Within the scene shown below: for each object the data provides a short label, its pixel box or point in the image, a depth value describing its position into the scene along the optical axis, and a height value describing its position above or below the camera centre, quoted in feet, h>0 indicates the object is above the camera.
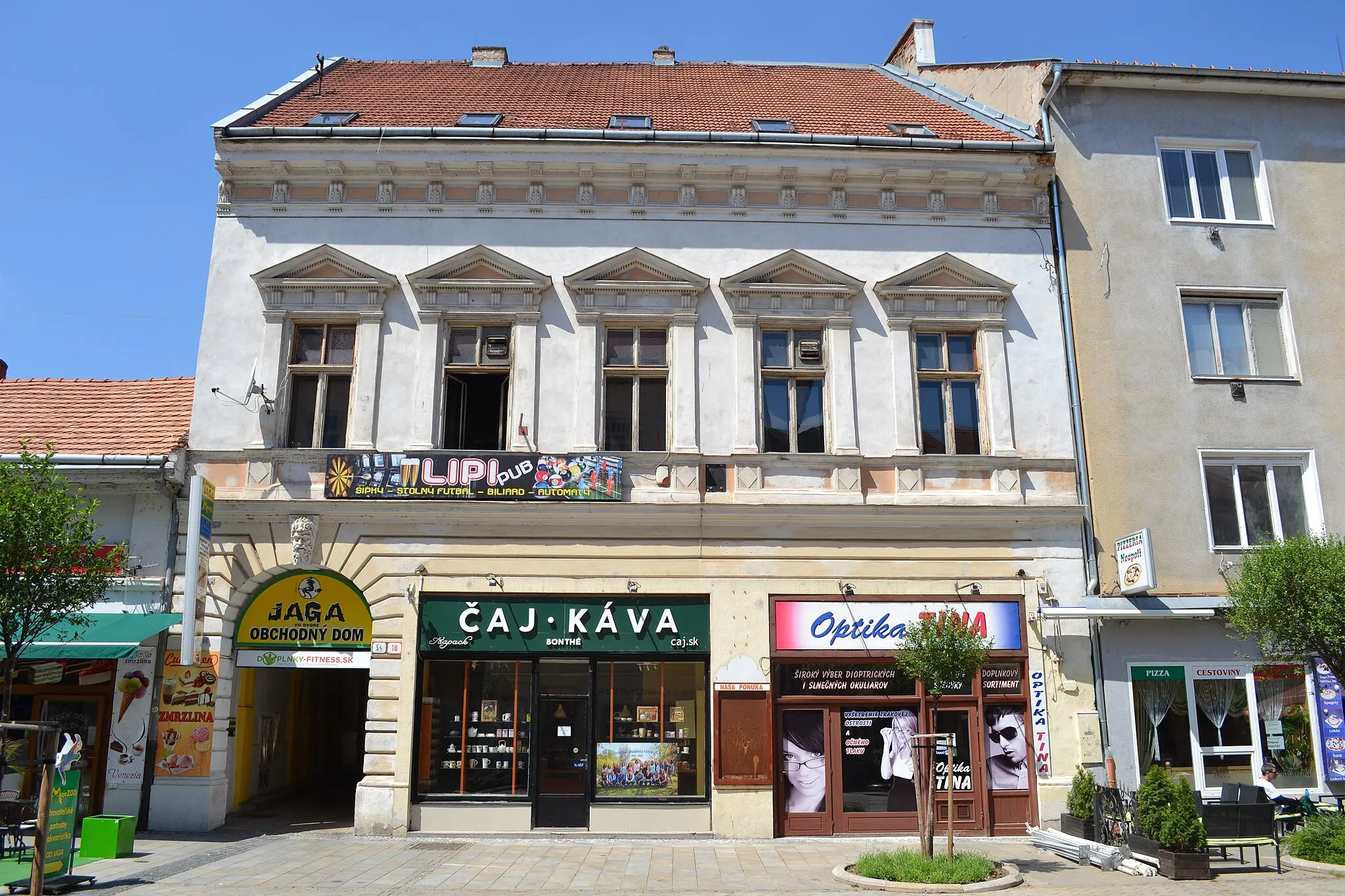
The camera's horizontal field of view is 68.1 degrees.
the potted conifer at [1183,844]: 37.68 -5.44
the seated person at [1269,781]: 48.03 -3.98
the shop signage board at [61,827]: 35.01 -4.46
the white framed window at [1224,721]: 48.93 -1.15
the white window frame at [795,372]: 52.03 +16.69
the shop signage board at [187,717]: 47.62 -0.88
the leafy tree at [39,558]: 40.65 +5.76
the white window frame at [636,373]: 51.75 +16.58
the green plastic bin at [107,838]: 40.70 -5.54
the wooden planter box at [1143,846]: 39.04 -5.75
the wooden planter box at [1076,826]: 43.86 -5.58
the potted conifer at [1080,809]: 43.96 -4.89
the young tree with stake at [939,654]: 40.60 +1.73
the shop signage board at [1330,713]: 49.16 -0.75
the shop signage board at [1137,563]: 47.19 +6.33
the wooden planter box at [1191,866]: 37.65 -6.20
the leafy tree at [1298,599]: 40.65 +3.99
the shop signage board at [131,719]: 47.62 -0.94
